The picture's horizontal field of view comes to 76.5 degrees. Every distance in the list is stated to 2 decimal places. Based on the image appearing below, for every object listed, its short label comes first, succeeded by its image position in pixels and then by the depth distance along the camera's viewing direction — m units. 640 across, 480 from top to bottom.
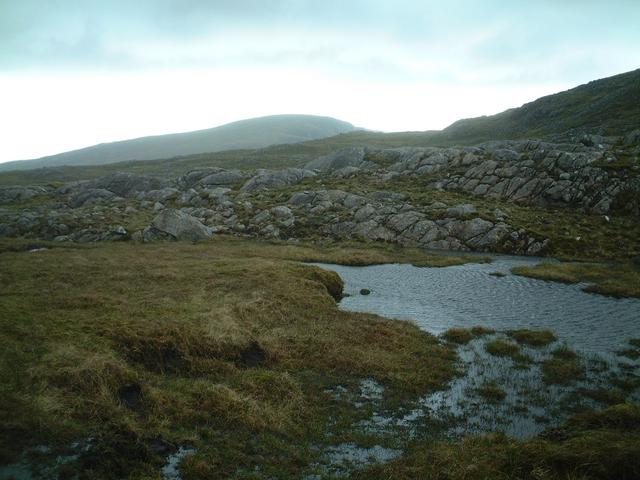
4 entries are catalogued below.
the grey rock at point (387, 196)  83.00
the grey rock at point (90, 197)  109.15
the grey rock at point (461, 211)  67.88
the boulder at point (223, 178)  120.88
